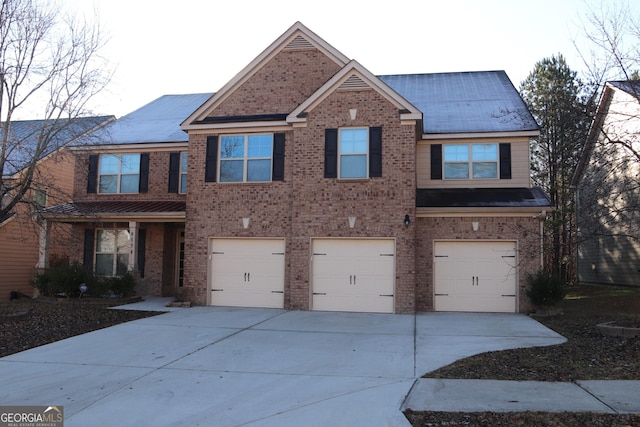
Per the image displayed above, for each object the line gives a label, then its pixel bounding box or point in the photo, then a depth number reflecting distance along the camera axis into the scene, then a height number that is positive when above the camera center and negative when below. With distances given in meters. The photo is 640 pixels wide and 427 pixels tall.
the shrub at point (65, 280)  16.06 -1.16
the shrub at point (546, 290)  13.78 -1.04
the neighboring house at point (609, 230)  11.60 +0.67
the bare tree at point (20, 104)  13.60 +3.70
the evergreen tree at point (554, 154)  23.56 +4.84
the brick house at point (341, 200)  14.41 +1.40
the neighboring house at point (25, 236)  18.12 +0.23
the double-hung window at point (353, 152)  14.62 +2.74
